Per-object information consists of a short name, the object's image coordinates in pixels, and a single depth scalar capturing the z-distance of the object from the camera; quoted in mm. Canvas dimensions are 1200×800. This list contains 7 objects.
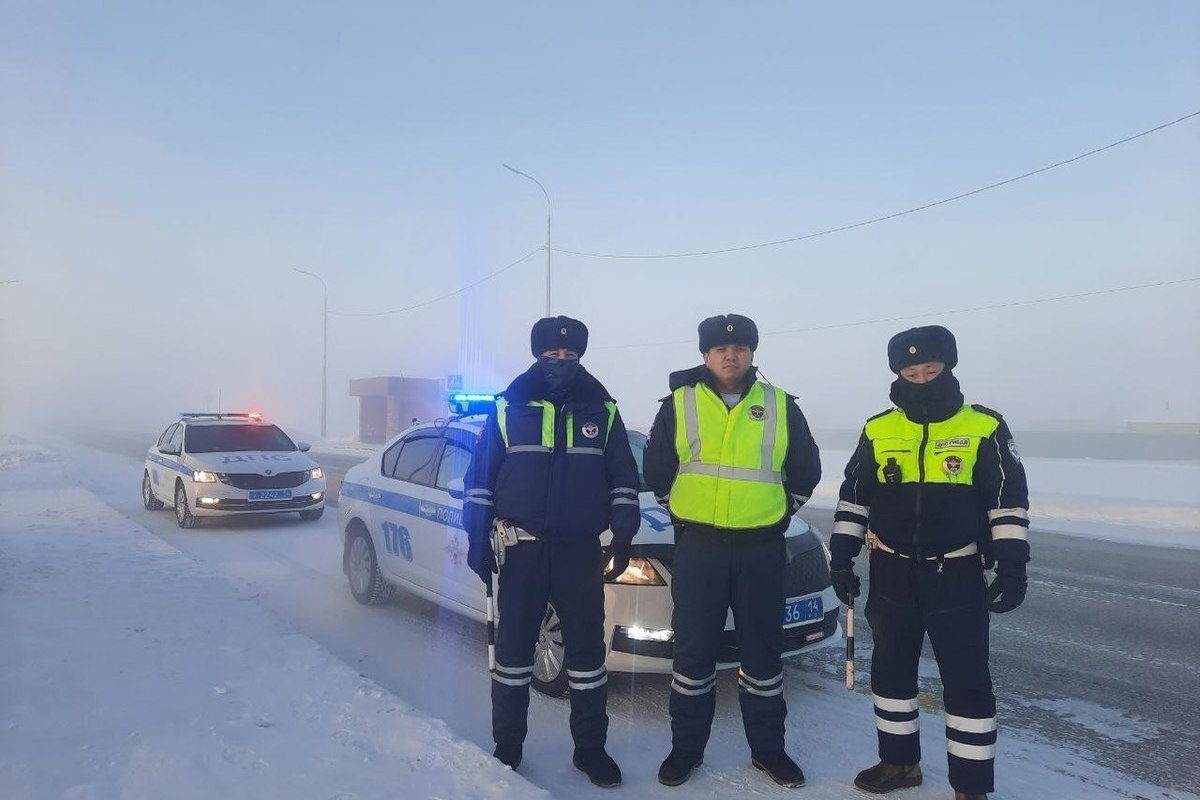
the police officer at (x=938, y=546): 3109
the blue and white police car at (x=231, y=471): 10484
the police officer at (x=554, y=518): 3572
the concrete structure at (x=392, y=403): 44594
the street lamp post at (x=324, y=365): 40650
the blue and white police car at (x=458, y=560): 4039
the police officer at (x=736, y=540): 3498
